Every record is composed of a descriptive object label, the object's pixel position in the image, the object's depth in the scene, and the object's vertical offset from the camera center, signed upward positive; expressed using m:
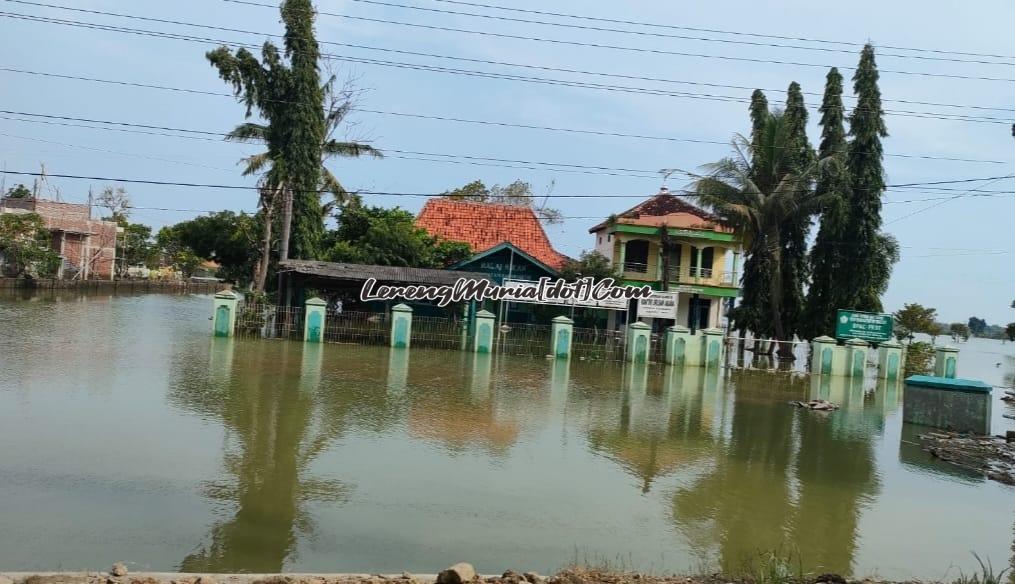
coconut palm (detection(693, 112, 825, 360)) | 28.83 +4.87
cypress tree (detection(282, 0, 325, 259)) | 28.00 +7.02
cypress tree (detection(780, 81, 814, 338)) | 31.94 +2.84
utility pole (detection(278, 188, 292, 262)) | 28.28 +2.52
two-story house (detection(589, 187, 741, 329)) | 34.88 +3.02
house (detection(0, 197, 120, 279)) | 49.56 +2.78
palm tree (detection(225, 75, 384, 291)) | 28.83 +4.61
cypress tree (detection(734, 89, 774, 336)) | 30.62 +1.34
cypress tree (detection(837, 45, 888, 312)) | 29.69 +5.84
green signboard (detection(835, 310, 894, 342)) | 25.77 +0.17
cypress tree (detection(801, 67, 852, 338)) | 29.34 +3.98
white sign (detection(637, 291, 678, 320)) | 26.86 +0.36
